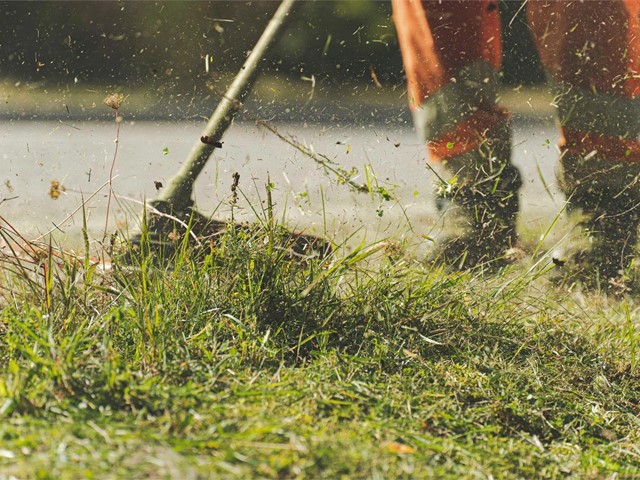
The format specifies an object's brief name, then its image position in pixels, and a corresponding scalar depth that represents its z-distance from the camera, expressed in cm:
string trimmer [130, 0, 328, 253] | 467
